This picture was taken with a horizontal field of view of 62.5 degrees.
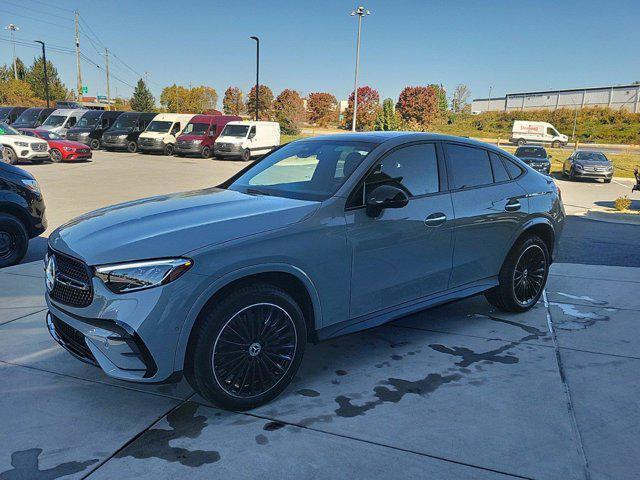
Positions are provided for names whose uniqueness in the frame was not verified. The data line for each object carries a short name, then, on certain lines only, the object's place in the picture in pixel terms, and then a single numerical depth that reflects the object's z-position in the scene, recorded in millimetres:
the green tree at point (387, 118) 50916
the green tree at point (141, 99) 83812
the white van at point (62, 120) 29734
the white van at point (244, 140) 27062
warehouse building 80250
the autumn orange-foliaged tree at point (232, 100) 96812
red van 27875
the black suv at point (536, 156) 23297
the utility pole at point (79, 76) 62181
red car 21875
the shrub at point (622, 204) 14534
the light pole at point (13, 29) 78775
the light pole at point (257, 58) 38438
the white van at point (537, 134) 51438
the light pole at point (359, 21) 36816
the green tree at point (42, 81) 77438
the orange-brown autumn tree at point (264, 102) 69062
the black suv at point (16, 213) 6629
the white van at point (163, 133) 28453
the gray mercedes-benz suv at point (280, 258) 2848
